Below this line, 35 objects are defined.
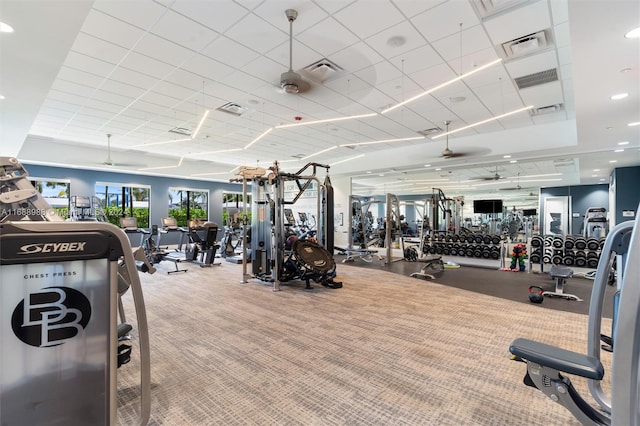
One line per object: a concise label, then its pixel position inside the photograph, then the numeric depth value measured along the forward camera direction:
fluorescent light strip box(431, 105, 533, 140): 6.25
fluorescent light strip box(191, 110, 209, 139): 6.66
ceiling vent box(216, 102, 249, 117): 6.23
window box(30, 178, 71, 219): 10.48
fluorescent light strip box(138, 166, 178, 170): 11.21
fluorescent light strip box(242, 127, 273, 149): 7.92
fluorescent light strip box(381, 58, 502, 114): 4.50
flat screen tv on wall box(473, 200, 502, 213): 10.75
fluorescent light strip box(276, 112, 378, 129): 6.62
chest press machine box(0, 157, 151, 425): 1.46
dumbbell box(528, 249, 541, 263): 6.94
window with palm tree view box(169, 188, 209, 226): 13.41
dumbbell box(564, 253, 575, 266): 6.77
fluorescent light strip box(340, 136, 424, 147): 8.50
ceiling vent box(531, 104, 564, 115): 6.06
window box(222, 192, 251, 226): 15.16
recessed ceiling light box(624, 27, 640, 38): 2.73
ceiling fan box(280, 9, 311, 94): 3.65
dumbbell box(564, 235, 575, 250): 6.82
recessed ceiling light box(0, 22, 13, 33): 2.91
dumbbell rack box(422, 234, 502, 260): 8.16
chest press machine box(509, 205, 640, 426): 1.08
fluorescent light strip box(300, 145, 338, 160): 9.77
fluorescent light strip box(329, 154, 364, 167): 10.90
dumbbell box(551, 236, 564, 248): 6.88
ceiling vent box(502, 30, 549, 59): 3.78
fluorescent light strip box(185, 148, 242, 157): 10.10
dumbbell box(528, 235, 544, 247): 6.81
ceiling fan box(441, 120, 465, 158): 6.86
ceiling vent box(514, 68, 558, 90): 4.73
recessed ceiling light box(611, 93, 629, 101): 4.08
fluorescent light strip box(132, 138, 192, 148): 8.78
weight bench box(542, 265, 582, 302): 4.83
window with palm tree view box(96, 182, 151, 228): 11.63
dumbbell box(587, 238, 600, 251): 6.49
